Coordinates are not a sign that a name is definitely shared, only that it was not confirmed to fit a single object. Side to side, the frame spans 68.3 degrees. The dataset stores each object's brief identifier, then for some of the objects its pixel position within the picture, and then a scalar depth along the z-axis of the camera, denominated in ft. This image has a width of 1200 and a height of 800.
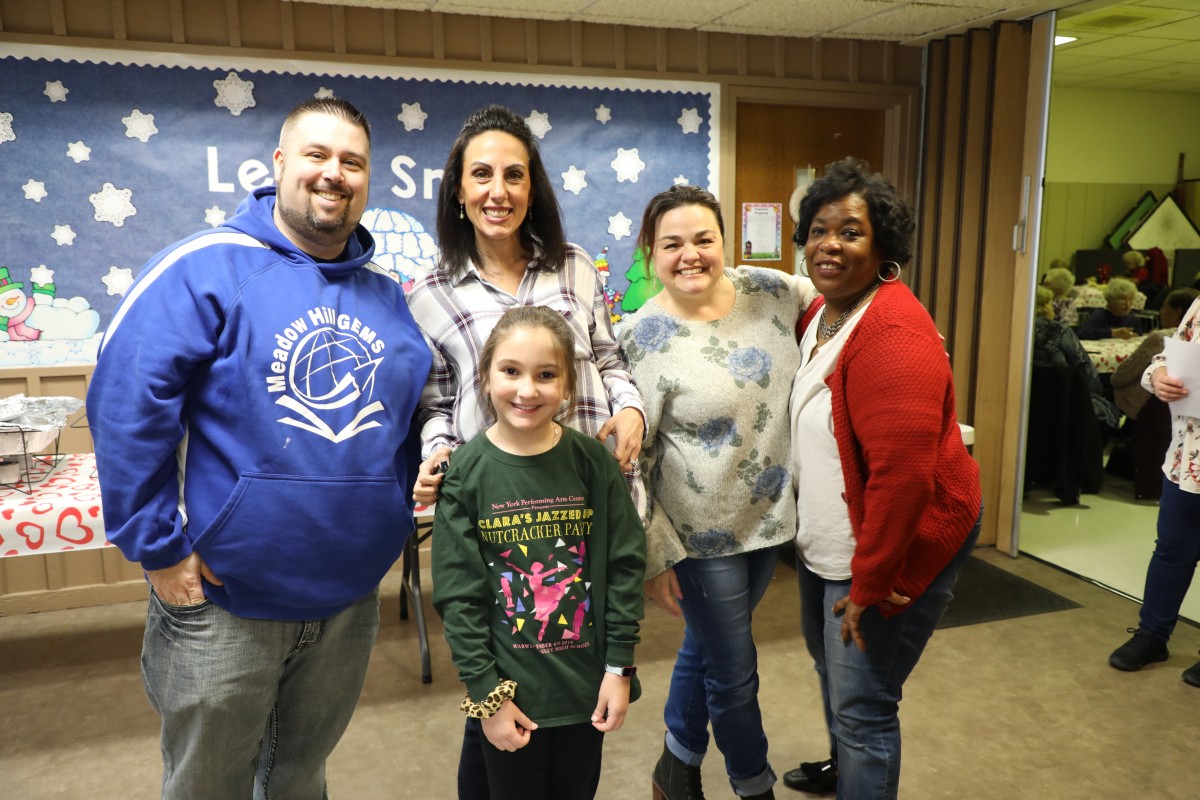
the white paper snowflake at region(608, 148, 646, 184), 12.84
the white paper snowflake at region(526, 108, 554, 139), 12.41
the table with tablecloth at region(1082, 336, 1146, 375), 17.43
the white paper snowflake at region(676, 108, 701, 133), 13.05
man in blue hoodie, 4.51
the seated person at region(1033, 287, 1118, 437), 15.52
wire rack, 8.36
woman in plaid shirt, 5.34
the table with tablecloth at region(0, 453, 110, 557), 8.05
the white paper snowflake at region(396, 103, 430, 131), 11.86
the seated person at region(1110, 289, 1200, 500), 14.06
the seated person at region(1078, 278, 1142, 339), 18.39
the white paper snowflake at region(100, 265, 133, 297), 11.15
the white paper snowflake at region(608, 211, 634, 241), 12.98
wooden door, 13.65
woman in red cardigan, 4.86
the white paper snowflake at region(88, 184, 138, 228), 10.94
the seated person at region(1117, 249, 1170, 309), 22.06
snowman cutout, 10.80
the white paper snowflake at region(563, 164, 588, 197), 12.68
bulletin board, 10.69
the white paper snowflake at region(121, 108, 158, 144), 10.91
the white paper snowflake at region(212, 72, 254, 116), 11.14
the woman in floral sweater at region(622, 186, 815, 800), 5.86
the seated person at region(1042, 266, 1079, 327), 16.52
